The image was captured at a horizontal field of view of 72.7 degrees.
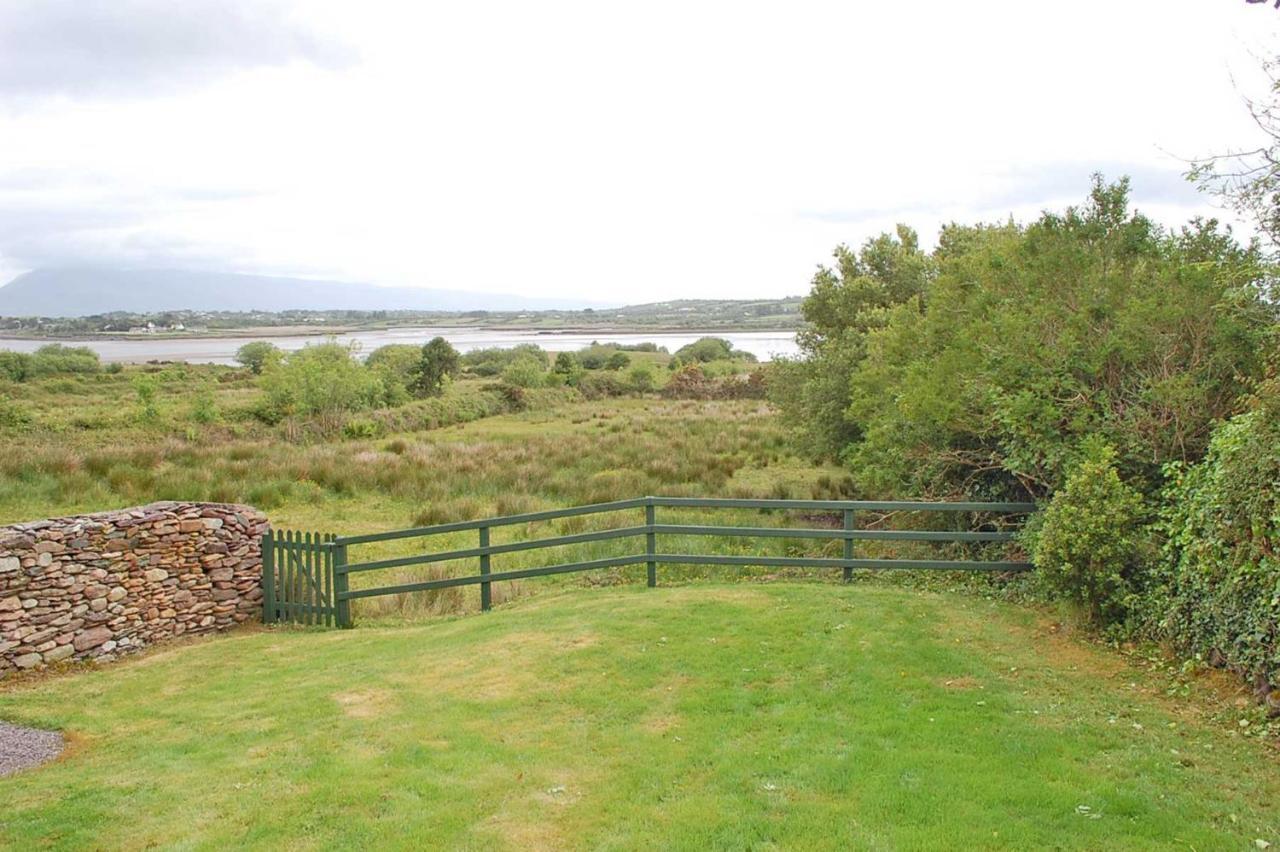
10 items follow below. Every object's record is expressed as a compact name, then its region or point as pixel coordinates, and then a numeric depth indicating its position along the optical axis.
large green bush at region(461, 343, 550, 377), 84.06
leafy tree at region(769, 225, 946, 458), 21.78
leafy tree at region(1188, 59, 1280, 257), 7.62
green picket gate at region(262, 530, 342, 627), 12.13
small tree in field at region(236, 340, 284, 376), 81.09
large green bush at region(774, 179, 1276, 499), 9.53
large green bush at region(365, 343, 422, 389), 61.09
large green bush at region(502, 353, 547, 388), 66.69
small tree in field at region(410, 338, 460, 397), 62.47
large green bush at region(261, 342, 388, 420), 45.03
